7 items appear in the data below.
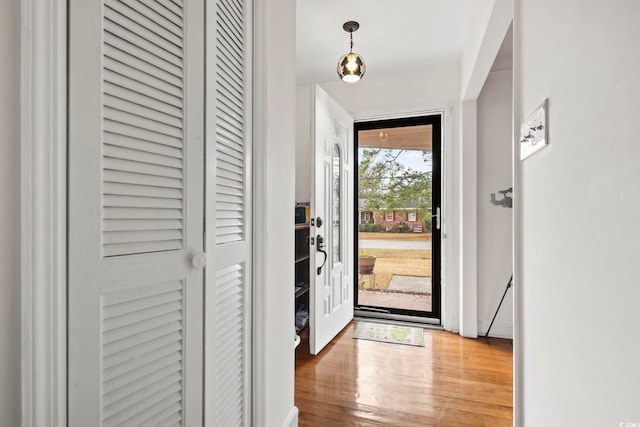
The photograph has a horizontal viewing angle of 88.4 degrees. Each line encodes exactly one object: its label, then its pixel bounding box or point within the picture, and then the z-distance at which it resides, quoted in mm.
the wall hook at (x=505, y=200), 3035
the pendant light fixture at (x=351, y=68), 2328
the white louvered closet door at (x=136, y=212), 631
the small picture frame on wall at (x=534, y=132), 960
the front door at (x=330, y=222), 2564
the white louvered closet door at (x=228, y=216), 1014
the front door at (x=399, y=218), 3428
